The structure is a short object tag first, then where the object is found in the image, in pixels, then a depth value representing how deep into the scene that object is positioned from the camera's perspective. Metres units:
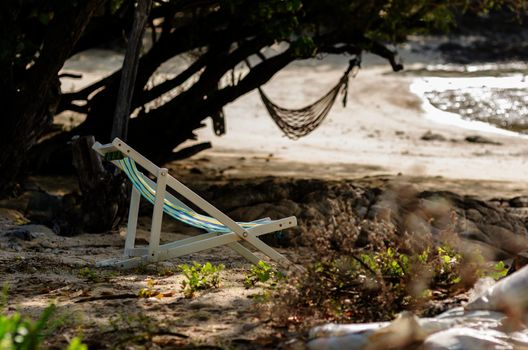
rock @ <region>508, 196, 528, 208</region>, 18.33
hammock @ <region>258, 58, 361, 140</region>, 20.51
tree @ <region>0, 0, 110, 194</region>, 14.49
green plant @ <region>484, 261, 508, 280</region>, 9.00
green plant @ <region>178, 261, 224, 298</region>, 9.68
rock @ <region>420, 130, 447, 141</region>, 27.35
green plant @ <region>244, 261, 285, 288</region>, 9.43
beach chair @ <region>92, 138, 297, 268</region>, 10.84
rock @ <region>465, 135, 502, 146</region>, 26.85
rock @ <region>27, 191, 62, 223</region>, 15.56
